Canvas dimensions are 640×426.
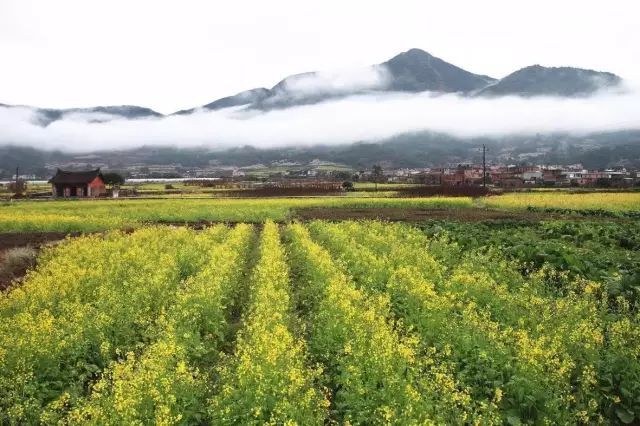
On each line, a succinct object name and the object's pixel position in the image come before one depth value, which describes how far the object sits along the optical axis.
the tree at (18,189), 90.72
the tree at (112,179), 127.01
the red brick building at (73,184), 87.50
